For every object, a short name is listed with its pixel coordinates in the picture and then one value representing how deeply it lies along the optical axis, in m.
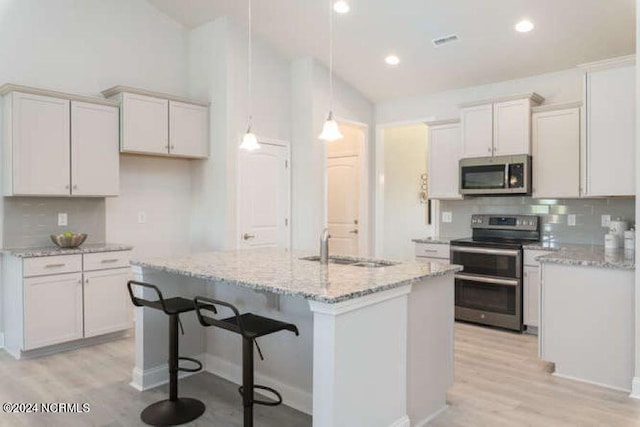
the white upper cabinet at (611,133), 3.47
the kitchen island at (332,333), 2.04
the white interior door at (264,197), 4.97
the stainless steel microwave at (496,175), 4.54
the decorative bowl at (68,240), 4.01
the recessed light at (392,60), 4.89
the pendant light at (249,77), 4.90
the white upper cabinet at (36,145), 3.79
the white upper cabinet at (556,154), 4.33
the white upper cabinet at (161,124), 4.34
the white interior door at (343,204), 6.21
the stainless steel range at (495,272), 4.41
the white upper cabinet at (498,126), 4.53
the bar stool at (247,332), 2.23
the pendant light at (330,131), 2.97
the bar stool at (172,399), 2.67
